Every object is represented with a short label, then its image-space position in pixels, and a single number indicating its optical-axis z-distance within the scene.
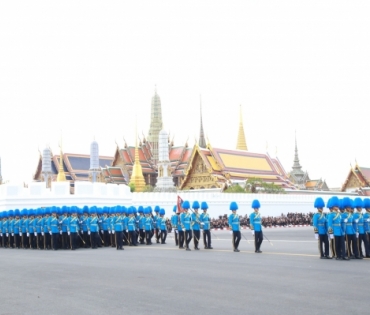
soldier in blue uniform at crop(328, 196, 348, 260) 13.31
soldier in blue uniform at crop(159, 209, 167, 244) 21.55
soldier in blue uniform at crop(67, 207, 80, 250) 19.81
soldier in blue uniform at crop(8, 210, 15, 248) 22.36
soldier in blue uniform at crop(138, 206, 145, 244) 21.26
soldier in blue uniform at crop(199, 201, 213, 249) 17.97
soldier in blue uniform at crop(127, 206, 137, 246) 20.27
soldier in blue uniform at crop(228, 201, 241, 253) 16.71
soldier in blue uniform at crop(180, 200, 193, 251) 17.99
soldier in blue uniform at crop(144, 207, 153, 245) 21.20
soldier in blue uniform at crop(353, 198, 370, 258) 13.73
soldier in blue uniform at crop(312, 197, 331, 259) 13.68
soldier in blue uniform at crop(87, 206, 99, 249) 20.11
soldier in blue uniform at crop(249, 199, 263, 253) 15.83
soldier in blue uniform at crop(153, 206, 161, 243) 21.64
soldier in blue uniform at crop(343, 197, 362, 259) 13.52
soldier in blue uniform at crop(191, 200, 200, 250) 18.10
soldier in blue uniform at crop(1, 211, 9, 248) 22.78
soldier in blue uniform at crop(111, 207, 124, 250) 19.02
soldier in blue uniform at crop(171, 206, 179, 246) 19.44
